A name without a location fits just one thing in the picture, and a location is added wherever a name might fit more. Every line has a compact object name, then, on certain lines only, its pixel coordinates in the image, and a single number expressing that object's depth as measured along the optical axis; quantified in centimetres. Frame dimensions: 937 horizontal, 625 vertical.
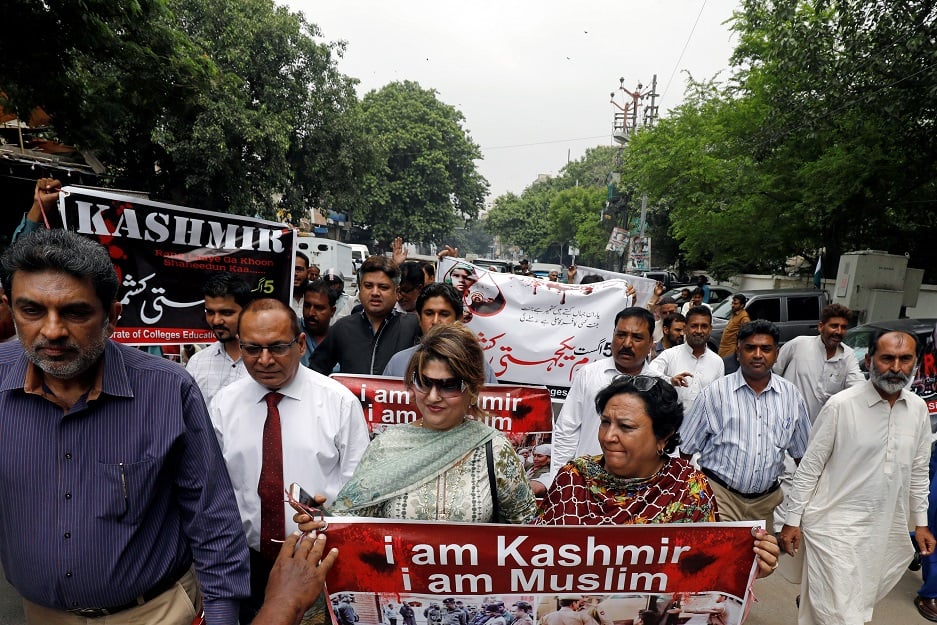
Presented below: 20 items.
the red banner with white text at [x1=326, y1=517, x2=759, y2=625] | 196
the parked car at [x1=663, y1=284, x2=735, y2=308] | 1728
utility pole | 4159
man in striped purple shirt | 165
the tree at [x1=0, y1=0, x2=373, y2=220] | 606
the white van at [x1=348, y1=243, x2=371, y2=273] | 3264
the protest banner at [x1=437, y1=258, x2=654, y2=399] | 571
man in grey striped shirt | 354
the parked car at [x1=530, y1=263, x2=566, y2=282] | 3291
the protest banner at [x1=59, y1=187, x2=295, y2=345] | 418
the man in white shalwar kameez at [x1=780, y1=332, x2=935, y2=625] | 323
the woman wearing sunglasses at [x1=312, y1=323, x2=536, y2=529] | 200
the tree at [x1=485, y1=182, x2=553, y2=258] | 6756
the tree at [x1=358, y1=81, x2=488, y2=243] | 4022
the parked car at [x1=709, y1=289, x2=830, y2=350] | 1236
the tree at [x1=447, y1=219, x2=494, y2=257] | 11872
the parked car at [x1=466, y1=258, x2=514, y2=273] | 2140
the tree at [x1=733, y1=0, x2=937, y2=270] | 1096
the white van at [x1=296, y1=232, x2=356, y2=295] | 2331
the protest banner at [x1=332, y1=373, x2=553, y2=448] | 346
